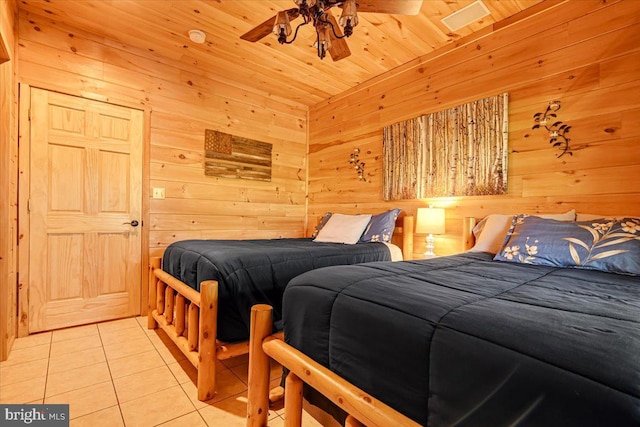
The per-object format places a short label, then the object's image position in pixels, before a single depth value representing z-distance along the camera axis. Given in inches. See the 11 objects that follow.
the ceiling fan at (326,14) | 67.6
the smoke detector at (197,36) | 108.3
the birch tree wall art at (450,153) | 101.0
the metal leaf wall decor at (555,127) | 88.4
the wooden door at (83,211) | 101.2
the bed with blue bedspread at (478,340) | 23.4
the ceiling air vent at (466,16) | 94.3
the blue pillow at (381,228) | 116.8
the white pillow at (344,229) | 119.0
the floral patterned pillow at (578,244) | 60.0
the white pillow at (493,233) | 88.5
